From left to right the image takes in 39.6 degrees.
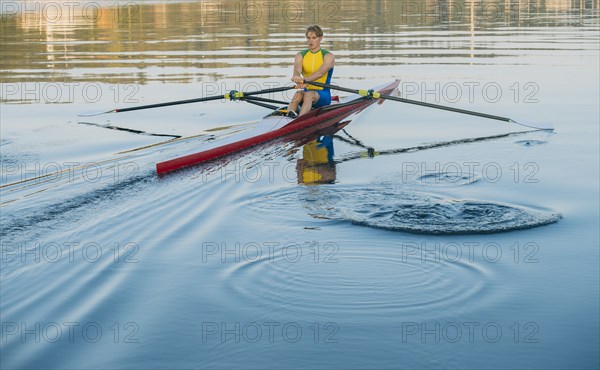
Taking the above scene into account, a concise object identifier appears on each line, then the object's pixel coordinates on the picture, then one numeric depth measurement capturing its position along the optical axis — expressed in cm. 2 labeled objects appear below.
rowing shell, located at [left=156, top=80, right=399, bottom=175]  1188
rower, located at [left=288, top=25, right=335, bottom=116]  1509
